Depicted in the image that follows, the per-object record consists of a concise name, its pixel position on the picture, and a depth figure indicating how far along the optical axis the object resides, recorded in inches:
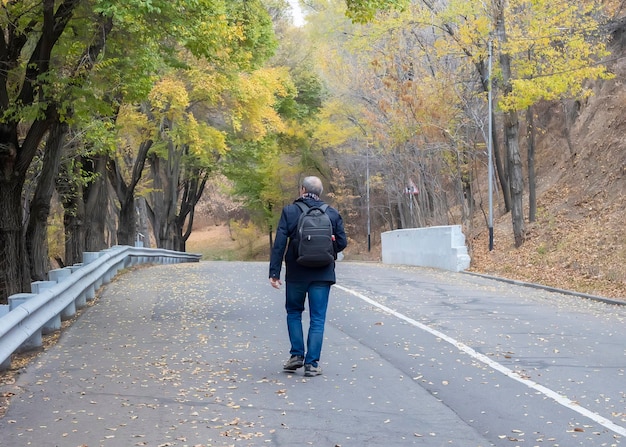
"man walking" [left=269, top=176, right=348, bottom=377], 332.8
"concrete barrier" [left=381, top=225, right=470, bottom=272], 989.8
